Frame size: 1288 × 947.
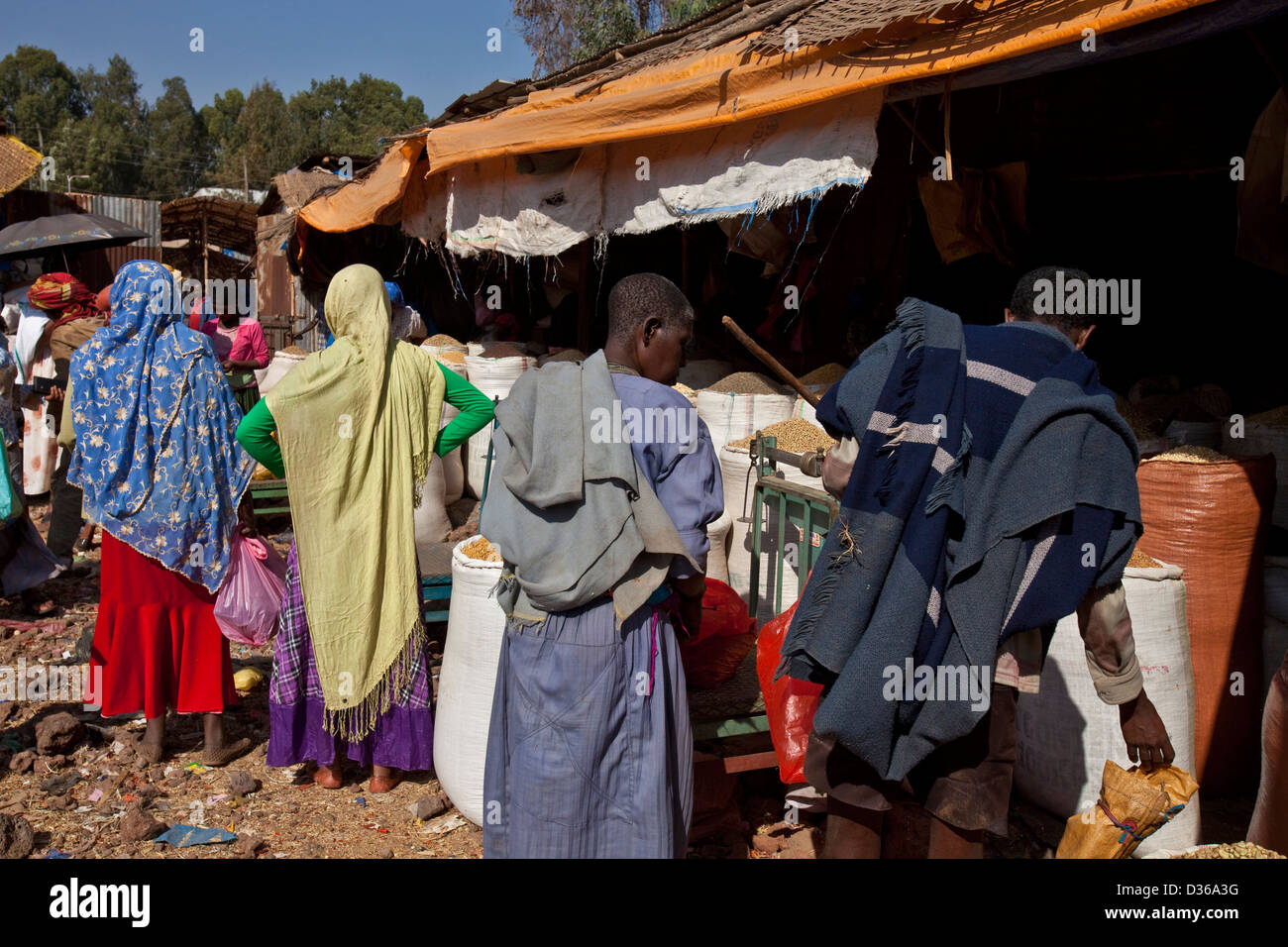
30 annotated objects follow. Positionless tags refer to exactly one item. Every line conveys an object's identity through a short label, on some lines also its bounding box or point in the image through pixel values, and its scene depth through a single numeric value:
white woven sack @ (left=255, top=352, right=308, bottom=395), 7.50
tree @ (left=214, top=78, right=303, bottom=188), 44.25
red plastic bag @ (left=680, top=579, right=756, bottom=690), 2.96
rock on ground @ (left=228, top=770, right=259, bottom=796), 3.34
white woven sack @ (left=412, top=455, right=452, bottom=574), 6.09
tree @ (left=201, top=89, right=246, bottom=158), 54.81
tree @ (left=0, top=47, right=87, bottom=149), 49.91
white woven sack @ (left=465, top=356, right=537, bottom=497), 6.67
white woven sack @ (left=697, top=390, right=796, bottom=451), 5.12
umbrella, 9.15
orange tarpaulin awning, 2.97
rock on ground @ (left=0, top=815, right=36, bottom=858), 2.85
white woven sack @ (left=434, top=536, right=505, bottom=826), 2.98
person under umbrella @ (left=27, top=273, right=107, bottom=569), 5.99
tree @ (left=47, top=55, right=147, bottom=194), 43.09
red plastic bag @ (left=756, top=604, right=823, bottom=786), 2.69
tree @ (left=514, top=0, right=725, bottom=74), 16.66
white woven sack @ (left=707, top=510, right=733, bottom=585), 3.96
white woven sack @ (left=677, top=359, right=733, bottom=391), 6.22
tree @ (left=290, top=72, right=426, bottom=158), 49.56
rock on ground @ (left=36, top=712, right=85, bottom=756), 3.56
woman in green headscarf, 3.06
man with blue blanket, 1.88
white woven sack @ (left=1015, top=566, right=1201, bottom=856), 2.93
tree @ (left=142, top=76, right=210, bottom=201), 49.75
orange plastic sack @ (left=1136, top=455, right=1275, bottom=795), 3.28
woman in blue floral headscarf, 3.36
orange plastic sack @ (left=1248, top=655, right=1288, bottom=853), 2.27
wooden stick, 2.73
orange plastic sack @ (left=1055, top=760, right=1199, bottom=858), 2.07
